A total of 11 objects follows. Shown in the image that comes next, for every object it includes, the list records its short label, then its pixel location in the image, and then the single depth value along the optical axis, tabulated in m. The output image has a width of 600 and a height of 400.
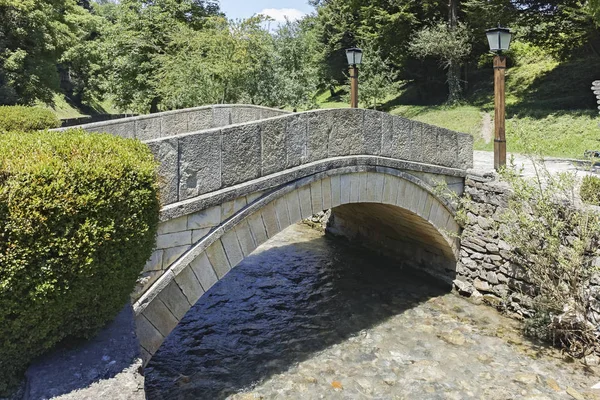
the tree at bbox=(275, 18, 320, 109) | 16.31
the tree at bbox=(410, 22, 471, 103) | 19.84
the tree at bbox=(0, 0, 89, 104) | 21.33
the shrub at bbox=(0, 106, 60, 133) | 10.98
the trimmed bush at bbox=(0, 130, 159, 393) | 2.99
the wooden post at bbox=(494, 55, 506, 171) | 8.07
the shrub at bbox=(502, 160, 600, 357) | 6.57
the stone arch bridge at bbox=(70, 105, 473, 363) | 4.96
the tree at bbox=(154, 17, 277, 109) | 15.47
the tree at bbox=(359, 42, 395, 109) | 21.45
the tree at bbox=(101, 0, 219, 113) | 20.17
